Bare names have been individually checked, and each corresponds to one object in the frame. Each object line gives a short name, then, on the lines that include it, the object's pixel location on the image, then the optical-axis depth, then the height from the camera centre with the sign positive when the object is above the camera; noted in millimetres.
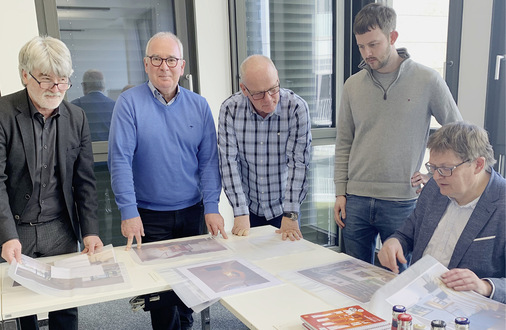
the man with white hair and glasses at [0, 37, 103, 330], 1568 -358
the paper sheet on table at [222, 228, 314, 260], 1706 -729
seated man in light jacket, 1279 -477
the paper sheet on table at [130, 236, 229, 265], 1677 -720
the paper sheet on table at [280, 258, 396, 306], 1316 -697
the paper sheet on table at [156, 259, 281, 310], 1331 -690
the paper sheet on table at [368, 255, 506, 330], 1128 -651
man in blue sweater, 1828 -379
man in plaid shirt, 1943 -380
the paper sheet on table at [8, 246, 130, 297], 1355 -678
